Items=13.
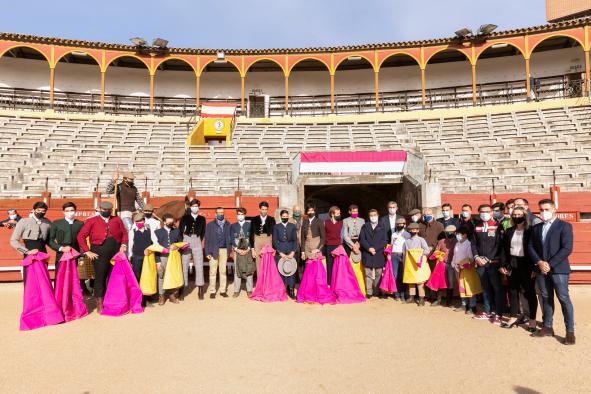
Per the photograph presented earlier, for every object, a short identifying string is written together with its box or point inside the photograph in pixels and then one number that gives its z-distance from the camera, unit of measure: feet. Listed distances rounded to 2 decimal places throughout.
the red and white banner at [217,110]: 68.33
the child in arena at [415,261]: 19.58
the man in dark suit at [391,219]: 21.48
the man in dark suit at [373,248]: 20.71
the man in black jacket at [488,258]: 16.28
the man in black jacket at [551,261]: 13.44
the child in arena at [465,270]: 17.74
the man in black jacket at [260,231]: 21.86
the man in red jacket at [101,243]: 17.82
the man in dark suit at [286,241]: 21.09
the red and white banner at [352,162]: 37.58
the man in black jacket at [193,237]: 21.18
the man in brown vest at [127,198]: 22.32
